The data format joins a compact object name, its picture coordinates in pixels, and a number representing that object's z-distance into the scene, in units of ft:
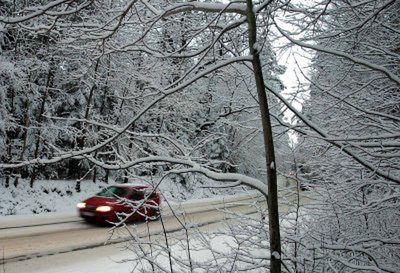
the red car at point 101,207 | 45.11
